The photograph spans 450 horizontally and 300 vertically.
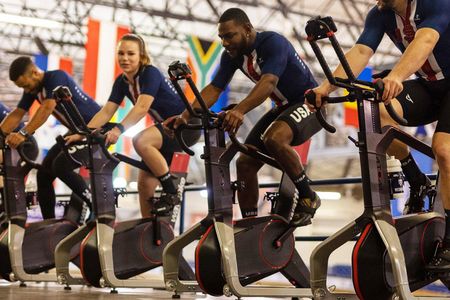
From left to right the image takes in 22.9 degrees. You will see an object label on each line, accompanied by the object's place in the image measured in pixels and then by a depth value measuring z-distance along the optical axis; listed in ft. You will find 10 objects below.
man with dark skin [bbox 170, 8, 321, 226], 20.82
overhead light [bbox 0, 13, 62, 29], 68.44
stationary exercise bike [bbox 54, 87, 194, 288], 25.33
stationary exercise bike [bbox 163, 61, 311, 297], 20.57
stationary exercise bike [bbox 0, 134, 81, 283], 29.12
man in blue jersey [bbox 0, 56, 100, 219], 29.36
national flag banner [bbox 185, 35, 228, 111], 42.67
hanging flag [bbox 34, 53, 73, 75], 58.79
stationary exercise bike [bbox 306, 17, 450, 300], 15.78
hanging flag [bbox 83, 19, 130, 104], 48.30
